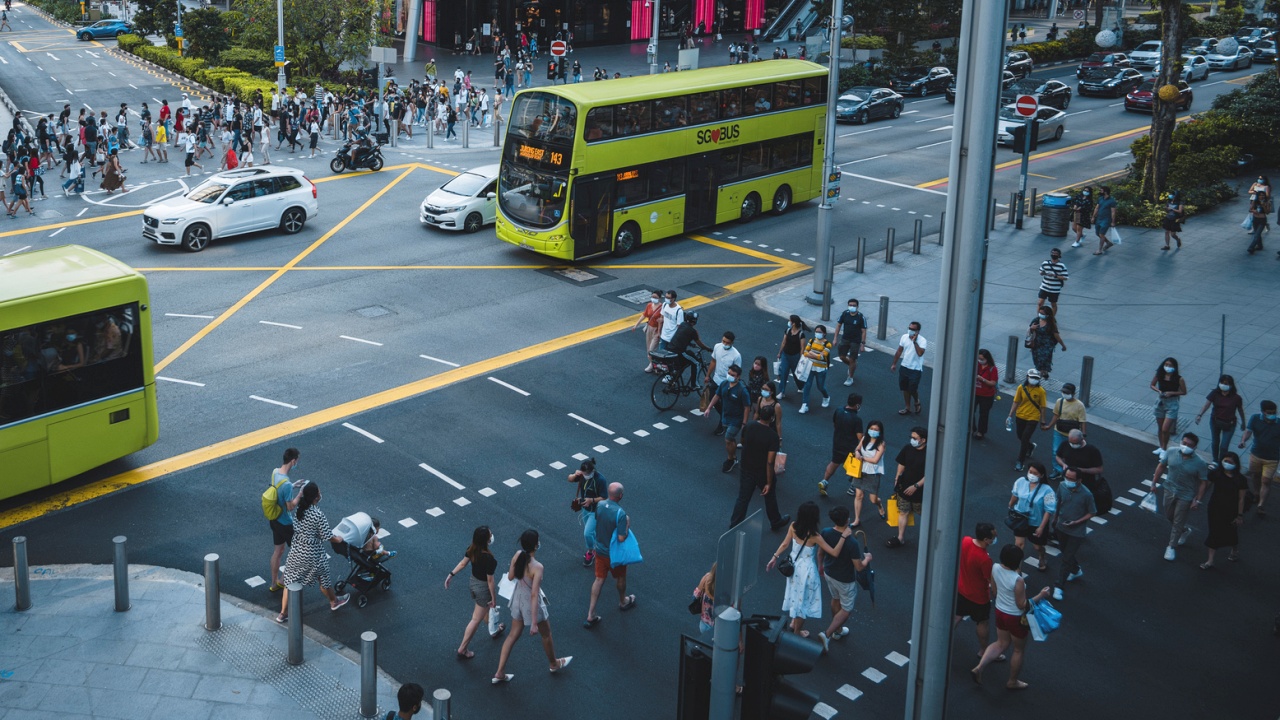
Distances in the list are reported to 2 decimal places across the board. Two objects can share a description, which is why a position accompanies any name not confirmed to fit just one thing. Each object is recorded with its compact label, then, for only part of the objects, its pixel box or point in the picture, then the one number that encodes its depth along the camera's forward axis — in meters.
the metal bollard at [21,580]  11.71
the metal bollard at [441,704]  8.91
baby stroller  12.17
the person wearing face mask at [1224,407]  15.42
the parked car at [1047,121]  40.56
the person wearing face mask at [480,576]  10.80
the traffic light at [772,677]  6.64
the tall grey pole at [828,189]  21.56
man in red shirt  10.73
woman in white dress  10.98
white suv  25.28
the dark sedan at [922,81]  51.34
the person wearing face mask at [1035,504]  12.33
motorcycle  33.91
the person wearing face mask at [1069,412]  14.67
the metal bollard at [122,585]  11.83
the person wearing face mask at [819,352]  17.28
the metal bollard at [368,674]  9.93
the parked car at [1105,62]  53.99
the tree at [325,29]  46.09
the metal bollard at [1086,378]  18.03
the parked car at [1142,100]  46.59
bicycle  17.80
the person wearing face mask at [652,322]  19.09
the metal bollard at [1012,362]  18.92
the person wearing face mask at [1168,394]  16.02
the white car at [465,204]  27.48
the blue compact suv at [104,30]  73.81
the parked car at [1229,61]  59.34
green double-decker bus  24.66
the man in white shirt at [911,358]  17.11
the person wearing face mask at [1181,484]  13.12
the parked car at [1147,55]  59.69
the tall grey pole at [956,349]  7.99
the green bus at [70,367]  13.48
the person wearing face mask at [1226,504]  12.94
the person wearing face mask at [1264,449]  14.26
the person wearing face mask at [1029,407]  15.54
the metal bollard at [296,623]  10.80
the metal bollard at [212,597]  11.22
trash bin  28.58
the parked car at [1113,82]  51.59
